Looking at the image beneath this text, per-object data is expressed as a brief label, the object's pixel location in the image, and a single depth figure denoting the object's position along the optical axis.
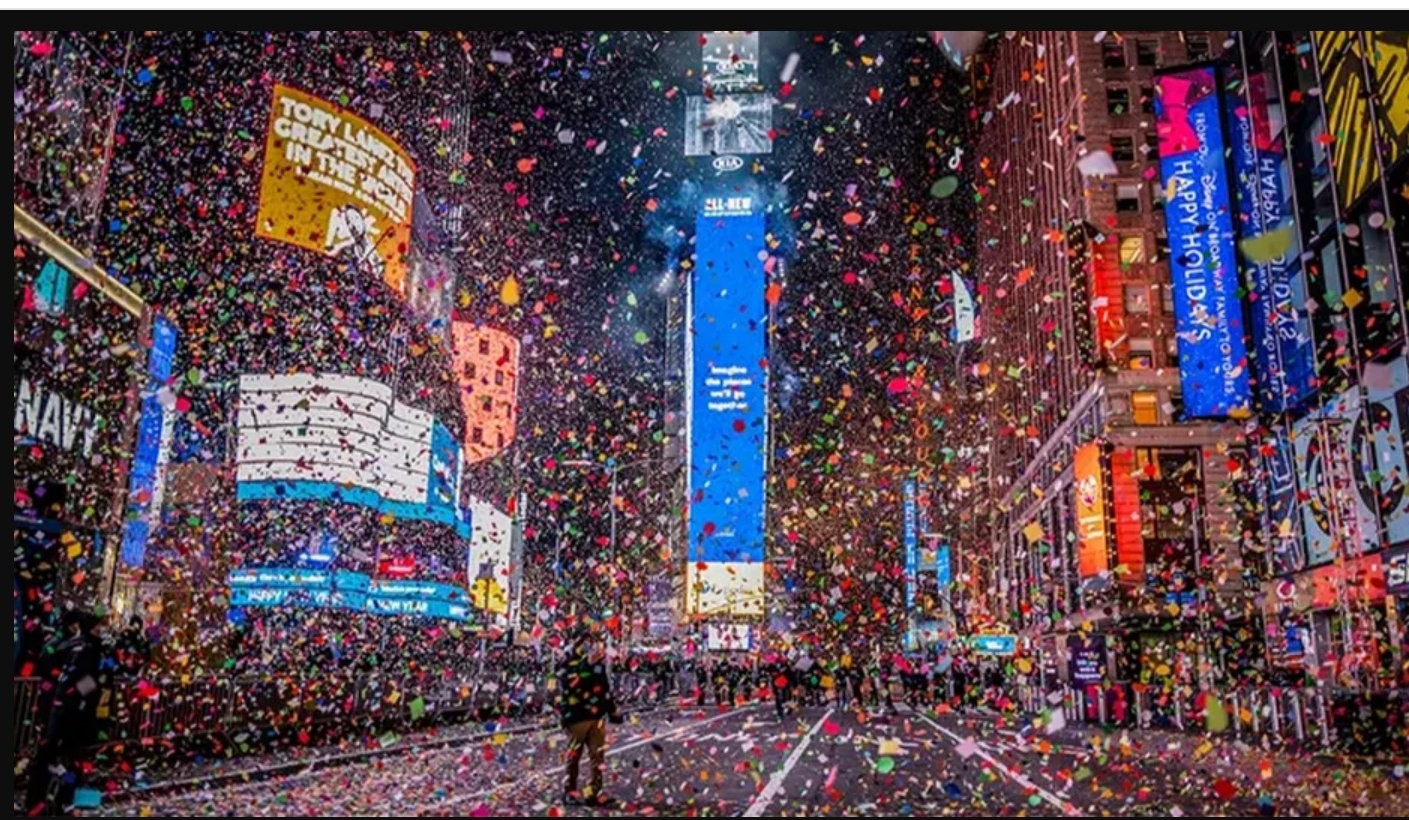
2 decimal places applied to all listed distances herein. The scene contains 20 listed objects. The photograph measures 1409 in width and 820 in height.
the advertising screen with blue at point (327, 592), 43.38
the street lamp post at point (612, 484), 51.50
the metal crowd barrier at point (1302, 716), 16.70
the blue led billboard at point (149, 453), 23.98
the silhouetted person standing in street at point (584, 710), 10.38
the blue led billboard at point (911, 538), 117.69
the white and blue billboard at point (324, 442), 43.28
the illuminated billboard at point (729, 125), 168.38
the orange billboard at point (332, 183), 39.47
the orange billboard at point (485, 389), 67.25
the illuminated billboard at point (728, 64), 166.06
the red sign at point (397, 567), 49.56
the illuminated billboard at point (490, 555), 66.75
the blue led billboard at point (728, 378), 156.88
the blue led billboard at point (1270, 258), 28.61
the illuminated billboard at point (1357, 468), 22.84
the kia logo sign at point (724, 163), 167.75
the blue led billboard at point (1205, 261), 31.48
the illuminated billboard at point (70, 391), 16.22
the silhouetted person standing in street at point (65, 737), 9.08
